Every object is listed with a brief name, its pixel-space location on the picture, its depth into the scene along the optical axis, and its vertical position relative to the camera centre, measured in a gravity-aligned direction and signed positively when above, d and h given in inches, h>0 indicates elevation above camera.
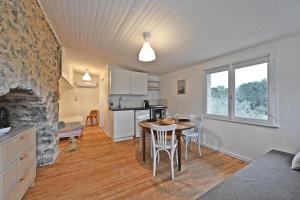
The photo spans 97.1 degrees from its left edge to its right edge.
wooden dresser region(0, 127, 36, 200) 48.4 -26.6
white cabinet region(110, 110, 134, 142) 154.0 -29.8
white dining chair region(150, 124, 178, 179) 81.0 -26.1
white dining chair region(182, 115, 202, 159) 110.0 -28.8
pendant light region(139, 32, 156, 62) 84.0 +29.7
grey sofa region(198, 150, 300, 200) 48.9 -35.5
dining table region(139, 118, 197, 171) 88.7 -18.6
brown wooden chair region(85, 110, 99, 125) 242.5 -28.8
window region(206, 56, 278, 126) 92.2 +5.4
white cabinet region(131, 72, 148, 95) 177.8 +22.9
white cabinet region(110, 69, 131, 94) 161.4 +23.4
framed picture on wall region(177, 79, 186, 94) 163.6 +16.8
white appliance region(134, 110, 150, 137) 168.6 -23.1
